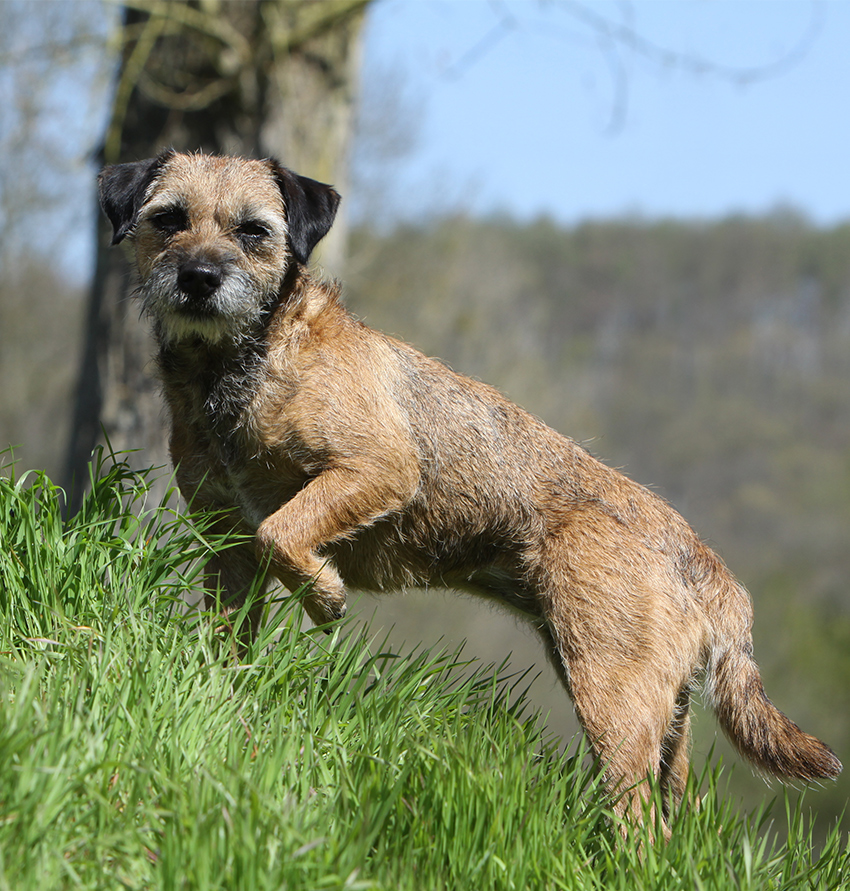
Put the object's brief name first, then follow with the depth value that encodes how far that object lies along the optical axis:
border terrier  9.01
